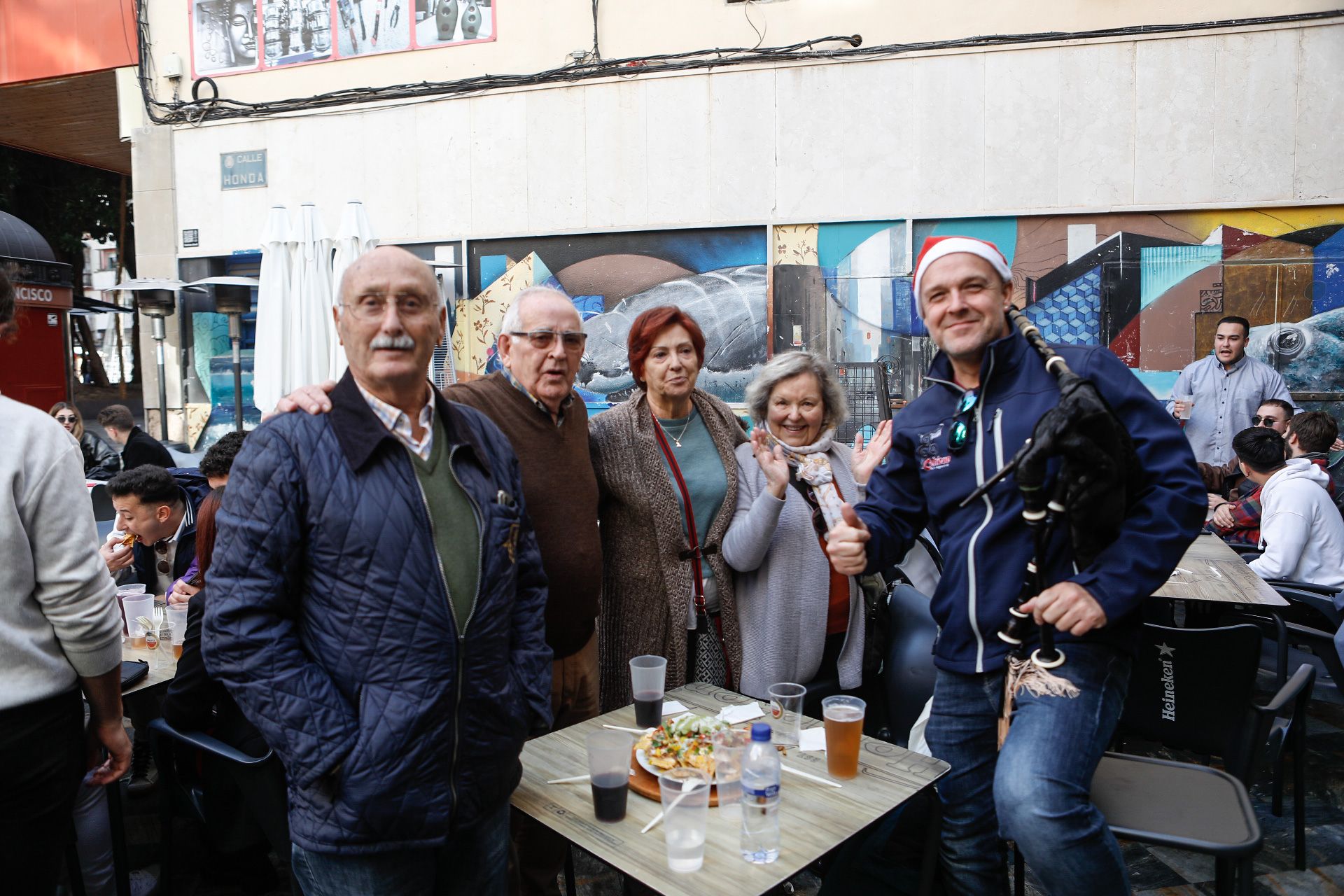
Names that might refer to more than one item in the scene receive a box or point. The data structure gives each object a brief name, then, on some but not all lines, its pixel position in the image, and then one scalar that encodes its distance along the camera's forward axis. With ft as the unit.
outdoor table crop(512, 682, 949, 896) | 5.60
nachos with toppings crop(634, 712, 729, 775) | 6.77
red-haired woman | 9.57
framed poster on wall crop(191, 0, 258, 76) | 30.81
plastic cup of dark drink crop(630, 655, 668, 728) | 7.82
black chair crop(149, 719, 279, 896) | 9.12
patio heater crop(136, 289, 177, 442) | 29.91
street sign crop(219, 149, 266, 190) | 30.68
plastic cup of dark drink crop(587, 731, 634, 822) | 6.21
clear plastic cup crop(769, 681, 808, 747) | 7.45
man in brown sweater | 8.64
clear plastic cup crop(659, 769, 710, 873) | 5.67
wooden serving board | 6.59
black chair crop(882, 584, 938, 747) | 9.60
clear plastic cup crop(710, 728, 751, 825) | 6.37
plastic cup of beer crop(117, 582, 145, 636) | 11.86
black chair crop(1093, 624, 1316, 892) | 8.68
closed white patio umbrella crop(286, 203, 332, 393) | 23.15
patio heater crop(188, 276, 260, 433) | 29.17
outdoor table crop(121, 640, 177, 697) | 10.03
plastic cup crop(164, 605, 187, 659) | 10.93
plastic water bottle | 5.79
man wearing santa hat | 6.10
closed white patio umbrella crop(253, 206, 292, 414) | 23.00
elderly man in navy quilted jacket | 5.36
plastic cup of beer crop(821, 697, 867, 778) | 6.84
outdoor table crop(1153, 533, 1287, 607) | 12.41
